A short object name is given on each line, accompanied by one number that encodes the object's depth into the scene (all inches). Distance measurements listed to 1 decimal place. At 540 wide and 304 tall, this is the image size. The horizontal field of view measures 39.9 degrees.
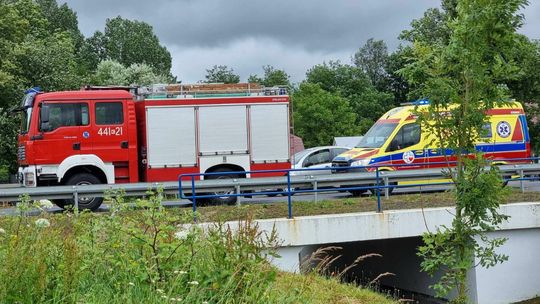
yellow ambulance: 799.1
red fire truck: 681.6
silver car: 1108.5
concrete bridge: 571.8
